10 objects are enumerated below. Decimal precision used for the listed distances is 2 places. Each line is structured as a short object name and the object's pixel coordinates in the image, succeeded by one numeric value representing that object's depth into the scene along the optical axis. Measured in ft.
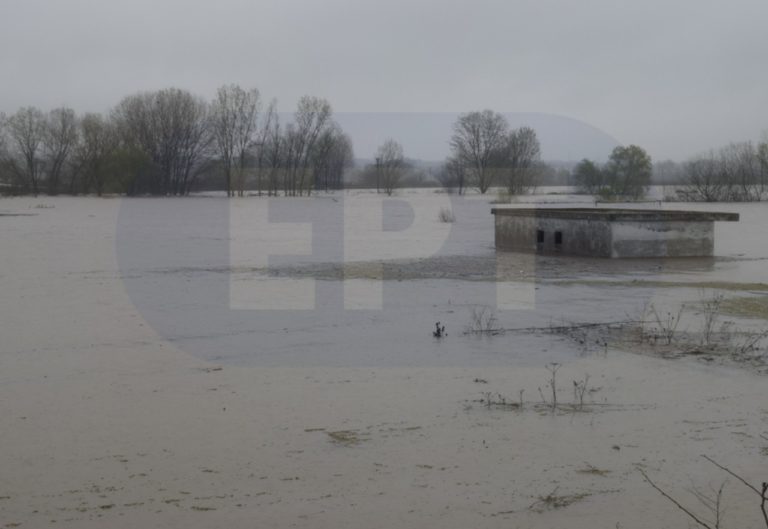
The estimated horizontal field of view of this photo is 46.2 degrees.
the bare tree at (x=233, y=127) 273.33
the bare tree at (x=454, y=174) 319.06
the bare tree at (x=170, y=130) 273.95
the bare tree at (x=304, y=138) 288.28
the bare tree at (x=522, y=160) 284.00
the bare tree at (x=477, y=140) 320.09
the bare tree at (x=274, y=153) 279.08
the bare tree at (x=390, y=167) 308.60
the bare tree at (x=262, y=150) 277.85
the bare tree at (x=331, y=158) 299.79
